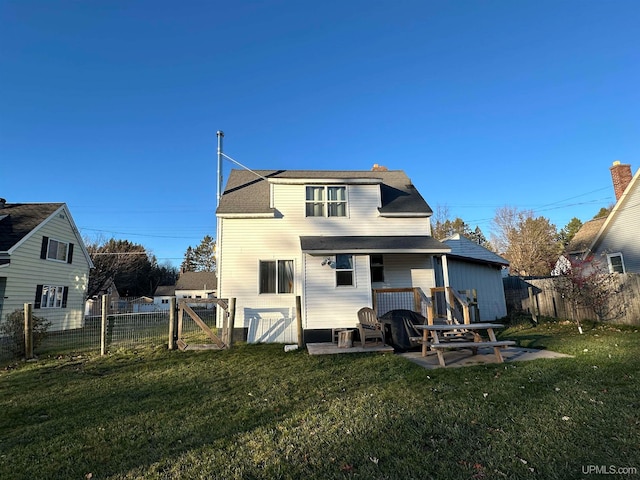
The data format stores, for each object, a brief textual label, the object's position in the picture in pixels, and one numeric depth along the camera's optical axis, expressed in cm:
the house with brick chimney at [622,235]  1529
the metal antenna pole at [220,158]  1497
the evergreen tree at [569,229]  4456
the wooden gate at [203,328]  997
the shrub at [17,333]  936
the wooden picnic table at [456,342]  697
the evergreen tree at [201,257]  6956
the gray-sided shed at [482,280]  1531
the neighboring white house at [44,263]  1581
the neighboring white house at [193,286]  5278
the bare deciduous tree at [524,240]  3631
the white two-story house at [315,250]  1128
